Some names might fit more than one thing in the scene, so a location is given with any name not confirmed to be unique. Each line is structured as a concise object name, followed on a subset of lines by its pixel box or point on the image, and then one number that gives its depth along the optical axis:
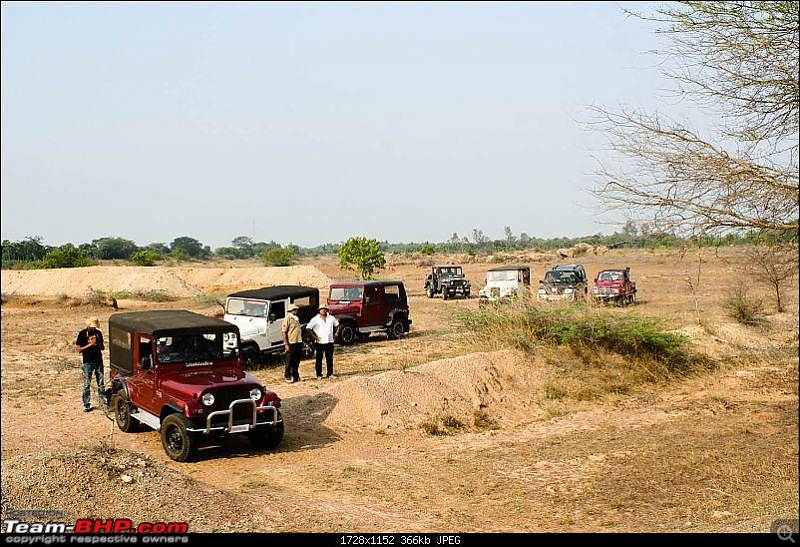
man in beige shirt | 15.50
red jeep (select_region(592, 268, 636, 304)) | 33.12
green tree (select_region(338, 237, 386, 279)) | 47.47
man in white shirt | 16.23
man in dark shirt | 13.60
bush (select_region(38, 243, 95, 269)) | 59.16
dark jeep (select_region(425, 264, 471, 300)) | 41.31
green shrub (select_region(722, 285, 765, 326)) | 25.58
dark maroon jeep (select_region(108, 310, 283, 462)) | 10.36
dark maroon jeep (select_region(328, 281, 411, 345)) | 23.95
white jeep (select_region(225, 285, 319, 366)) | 19.12
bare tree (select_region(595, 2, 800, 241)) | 8.45
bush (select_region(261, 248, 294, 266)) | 70.38
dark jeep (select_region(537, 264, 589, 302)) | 29.60
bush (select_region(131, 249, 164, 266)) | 67.81
